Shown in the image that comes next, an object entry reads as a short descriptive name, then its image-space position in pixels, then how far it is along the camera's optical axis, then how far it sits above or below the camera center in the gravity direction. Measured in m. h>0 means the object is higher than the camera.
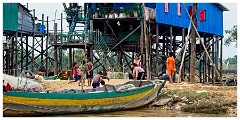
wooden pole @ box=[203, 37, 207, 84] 30.64 -0.37
